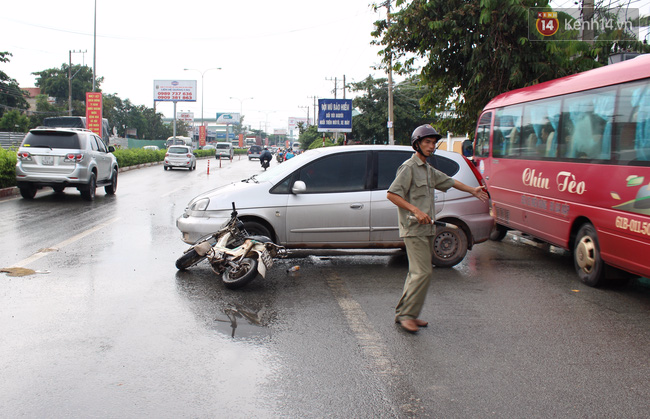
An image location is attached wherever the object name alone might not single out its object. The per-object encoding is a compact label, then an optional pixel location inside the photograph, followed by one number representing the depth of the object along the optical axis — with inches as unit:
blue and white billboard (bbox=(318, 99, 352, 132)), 1216.8
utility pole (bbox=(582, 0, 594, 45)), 549.3
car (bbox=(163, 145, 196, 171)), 1336.1
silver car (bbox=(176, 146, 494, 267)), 303.6
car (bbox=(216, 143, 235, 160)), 2404.3
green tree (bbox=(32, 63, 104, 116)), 2805.1
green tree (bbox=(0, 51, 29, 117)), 2101.4
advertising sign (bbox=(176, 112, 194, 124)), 4323.3
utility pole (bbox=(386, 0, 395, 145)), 1117.4
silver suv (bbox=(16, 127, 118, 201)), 573.3
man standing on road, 203.0
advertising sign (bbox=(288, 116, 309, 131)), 5955.7
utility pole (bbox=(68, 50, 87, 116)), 2307.6
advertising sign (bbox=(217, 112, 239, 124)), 4932.1
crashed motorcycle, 257.1
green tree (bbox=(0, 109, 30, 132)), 1804.9
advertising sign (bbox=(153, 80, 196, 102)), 2755.9
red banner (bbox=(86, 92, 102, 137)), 1312.7
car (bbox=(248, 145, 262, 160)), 2521.7
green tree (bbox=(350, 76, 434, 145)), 1670.8
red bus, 249.4
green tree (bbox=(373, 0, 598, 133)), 580.1
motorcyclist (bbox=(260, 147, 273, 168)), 1451.8
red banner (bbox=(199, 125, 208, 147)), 3395.2
